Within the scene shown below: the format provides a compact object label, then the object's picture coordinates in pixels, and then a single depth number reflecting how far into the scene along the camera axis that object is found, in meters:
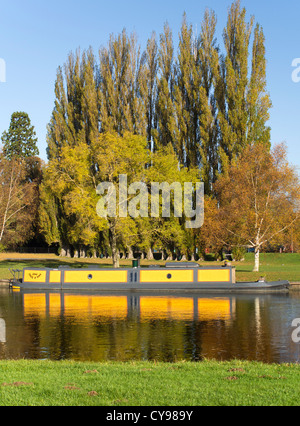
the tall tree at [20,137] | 85.88
